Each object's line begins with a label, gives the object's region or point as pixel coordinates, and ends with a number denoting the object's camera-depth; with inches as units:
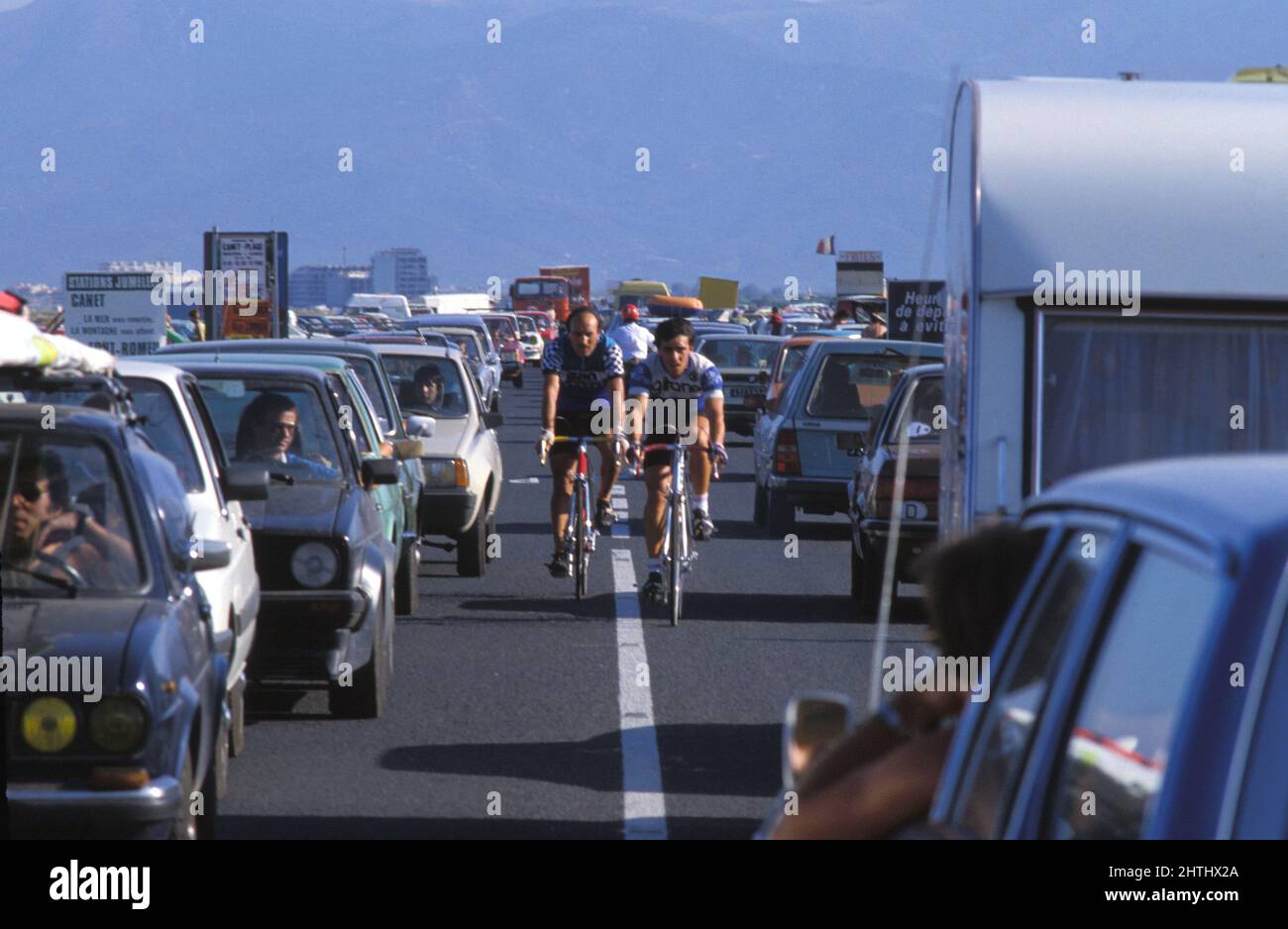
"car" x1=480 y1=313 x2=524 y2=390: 2455.7
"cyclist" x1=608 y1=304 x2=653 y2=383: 1119.6
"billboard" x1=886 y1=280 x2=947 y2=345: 1093.1
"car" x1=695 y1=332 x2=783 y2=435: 1268.5
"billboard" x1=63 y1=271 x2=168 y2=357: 952.9
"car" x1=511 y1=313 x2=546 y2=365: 2945.4
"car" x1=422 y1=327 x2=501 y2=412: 1337.4
